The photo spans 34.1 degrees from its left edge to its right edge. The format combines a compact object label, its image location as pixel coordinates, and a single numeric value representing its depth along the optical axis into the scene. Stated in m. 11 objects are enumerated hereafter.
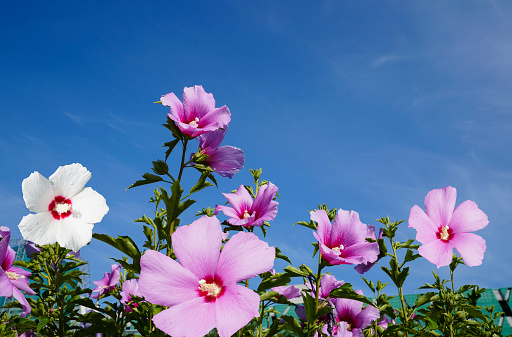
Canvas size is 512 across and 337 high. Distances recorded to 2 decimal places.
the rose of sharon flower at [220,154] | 0.93
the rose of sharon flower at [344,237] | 0.88
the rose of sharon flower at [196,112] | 0.89
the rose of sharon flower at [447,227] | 0.93
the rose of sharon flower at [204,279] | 0.70
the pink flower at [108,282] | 1.44
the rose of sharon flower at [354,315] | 1.08
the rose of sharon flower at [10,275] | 0.83
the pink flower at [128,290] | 1.25
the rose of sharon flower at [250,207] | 1.02
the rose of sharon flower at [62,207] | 0.80
